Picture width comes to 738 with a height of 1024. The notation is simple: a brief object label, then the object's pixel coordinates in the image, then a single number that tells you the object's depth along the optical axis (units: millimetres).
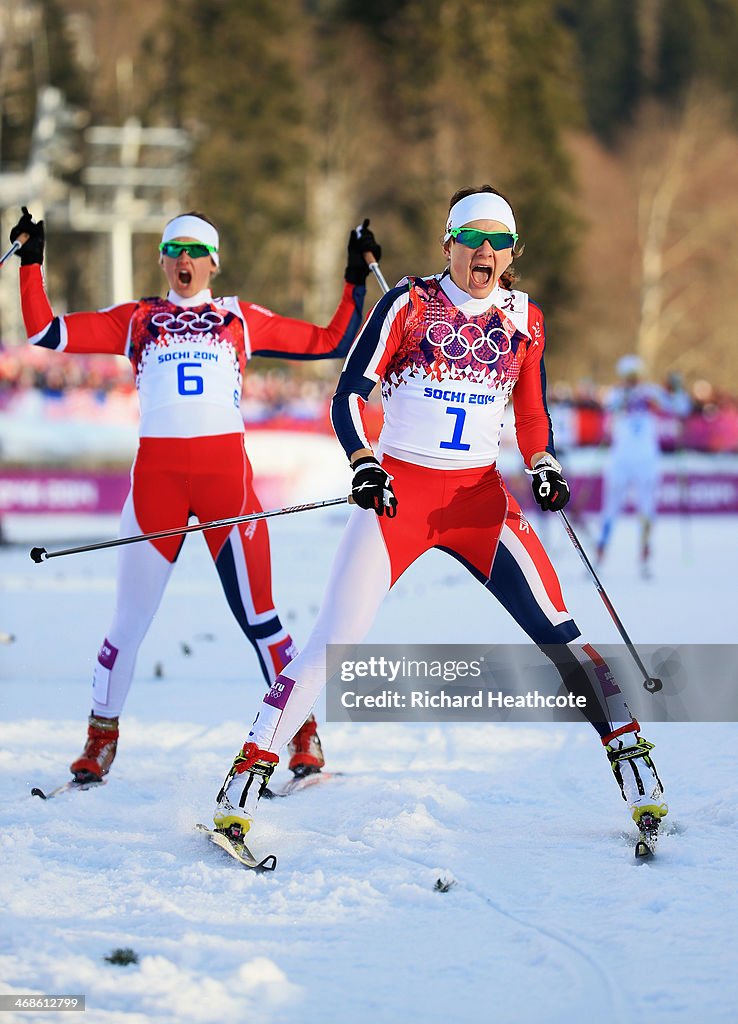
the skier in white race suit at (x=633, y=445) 27094
